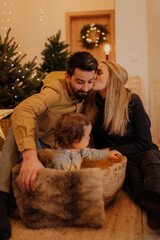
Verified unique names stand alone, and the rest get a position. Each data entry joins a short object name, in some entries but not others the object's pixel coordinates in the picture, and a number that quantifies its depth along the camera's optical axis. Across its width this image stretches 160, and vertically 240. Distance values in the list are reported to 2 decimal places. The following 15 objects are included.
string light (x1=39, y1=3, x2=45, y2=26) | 5.60
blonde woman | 1.59
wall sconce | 5.15
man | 1.08
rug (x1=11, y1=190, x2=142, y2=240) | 1.01
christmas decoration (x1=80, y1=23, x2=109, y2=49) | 5.61
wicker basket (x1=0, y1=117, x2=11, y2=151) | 3.02
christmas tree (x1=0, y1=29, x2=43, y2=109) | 3.04
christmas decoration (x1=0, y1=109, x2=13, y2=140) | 2.73
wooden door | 5.57
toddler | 1.16
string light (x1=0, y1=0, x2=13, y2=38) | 5.44
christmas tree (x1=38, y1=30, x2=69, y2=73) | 4.51
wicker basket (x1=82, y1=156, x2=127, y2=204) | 1.15
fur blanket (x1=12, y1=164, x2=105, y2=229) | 1.02
